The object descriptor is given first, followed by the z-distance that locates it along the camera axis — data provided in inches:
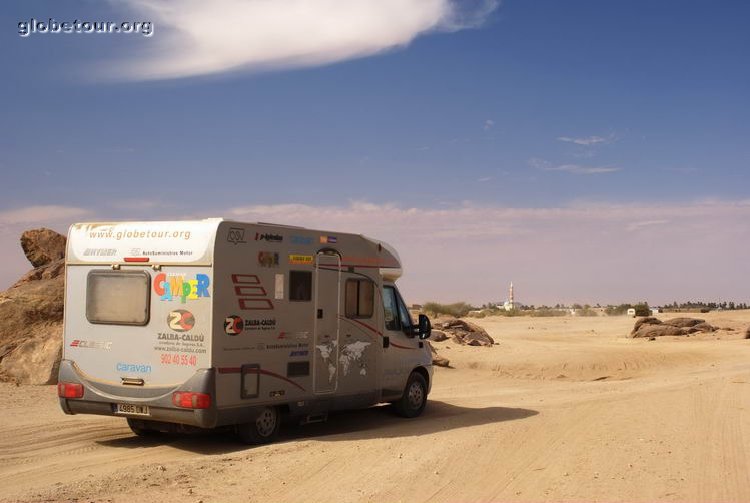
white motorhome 417.1
